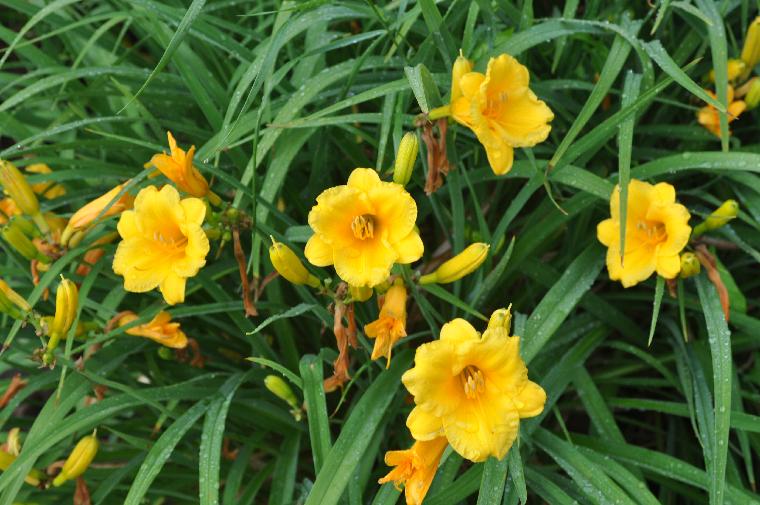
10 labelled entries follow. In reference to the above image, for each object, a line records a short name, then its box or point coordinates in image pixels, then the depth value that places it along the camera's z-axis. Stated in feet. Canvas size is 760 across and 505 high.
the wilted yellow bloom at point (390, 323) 2.74
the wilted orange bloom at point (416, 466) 2.70
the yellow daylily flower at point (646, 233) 2.93
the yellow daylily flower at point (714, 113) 3.19
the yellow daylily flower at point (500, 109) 2.77
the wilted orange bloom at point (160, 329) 2.99
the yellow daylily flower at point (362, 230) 2.67
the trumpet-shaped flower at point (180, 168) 2.78
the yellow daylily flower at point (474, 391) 2.60
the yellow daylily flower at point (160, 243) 2.80
